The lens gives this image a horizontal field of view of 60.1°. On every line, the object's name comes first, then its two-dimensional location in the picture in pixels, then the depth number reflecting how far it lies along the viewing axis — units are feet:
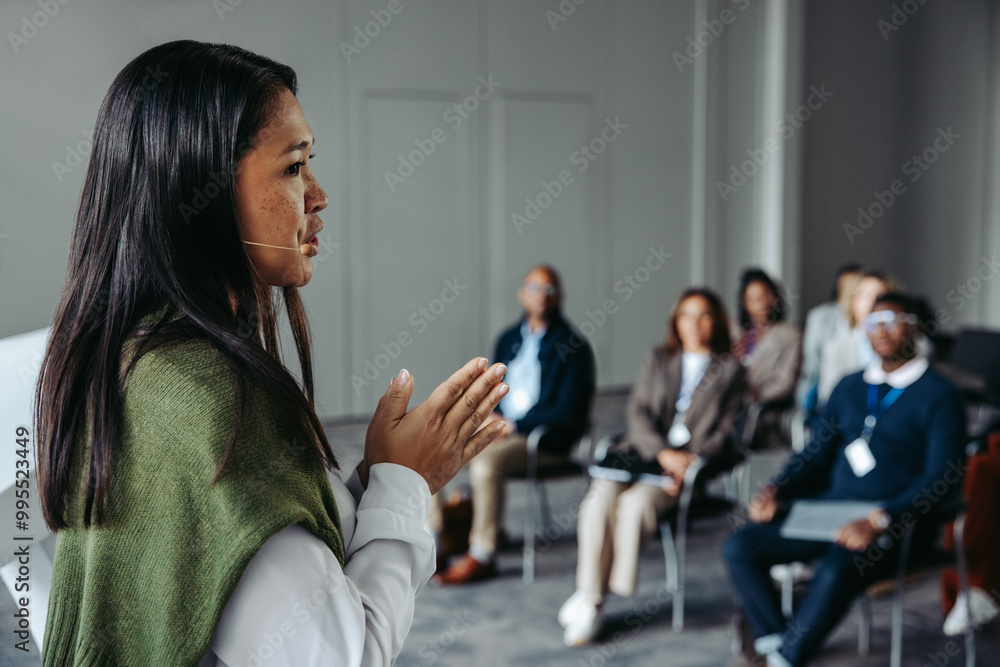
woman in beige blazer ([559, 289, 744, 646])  11.32
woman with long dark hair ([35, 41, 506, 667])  2.66
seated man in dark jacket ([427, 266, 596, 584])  13.42
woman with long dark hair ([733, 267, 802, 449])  15.66
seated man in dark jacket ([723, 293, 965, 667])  9.24
